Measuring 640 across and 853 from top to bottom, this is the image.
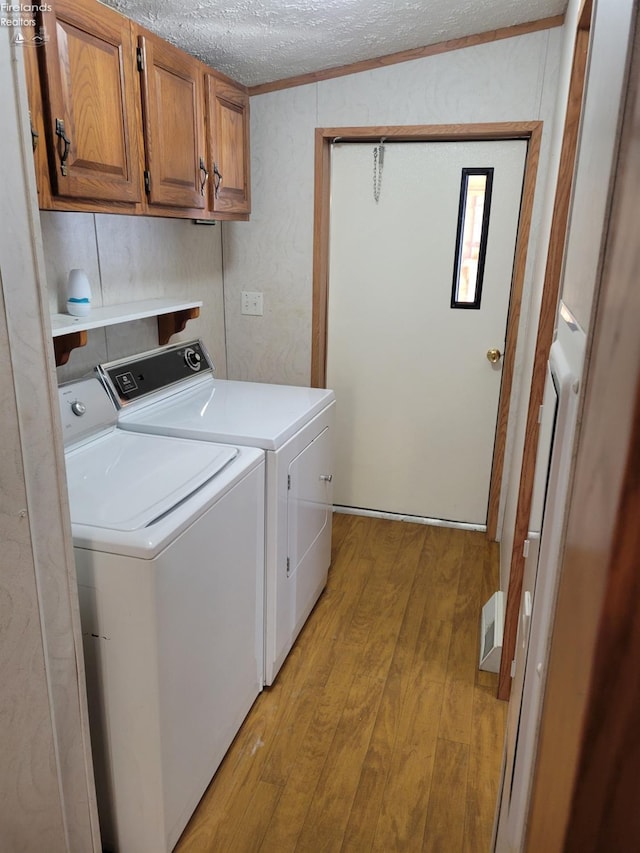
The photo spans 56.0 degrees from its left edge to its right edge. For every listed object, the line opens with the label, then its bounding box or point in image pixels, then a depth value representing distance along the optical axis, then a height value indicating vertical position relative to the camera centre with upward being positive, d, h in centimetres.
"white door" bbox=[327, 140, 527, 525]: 287 -32
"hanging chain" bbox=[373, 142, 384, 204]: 289 +45
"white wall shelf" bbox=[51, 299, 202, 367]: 176 -19
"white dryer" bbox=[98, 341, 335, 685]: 199 -56
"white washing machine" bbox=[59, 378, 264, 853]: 134 -82
